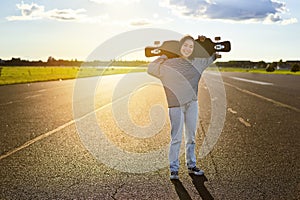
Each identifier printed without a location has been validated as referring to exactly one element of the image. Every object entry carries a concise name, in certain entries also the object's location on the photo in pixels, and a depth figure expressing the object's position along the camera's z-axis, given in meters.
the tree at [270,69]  97.69
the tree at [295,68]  85.28
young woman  5.59
